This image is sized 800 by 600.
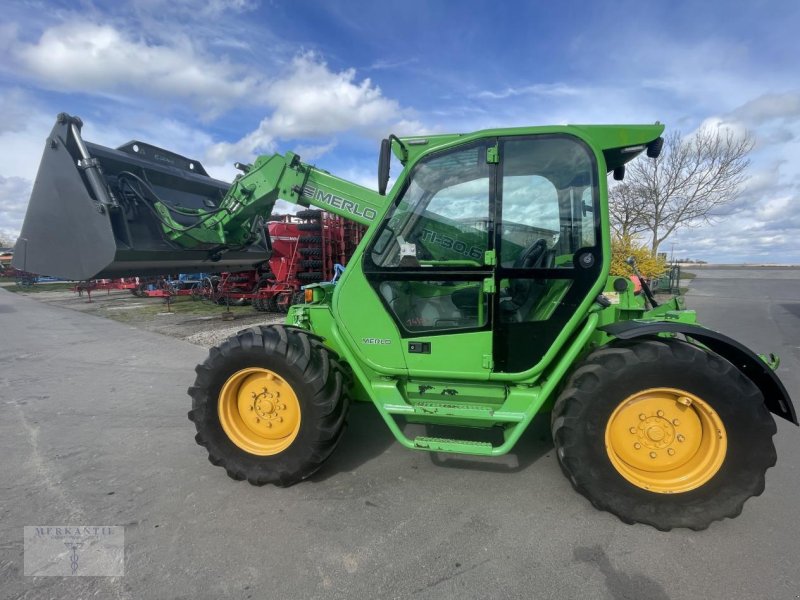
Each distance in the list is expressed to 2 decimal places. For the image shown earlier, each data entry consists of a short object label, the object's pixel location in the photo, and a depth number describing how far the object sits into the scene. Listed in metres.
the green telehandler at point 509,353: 2.57
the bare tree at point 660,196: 17.67
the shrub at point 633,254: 13.66
